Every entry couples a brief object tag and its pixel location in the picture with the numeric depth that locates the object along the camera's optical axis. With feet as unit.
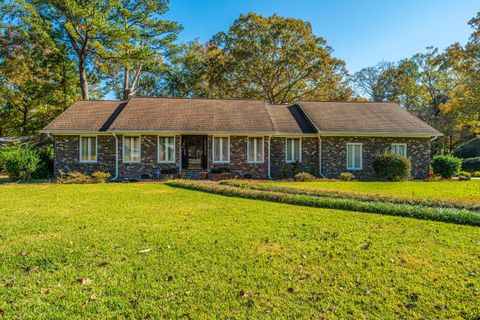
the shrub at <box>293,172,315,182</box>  50.06
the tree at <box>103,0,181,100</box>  80.30
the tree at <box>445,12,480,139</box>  73.43
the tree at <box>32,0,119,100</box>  72.95
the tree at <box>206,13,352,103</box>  90.63
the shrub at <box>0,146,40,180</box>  46.96
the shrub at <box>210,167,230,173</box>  52.58
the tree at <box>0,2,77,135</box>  77.87
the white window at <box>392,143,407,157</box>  57.88
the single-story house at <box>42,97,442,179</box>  53.11
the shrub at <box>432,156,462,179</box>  56.80
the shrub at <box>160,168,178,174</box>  52.25
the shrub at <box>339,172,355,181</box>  52.60
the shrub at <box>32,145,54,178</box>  52.65
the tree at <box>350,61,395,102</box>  116.26
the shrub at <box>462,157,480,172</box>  71.41
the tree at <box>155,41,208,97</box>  98.68
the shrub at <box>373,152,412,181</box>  51.34
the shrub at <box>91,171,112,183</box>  47.28
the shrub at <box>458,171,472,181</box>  55.42
